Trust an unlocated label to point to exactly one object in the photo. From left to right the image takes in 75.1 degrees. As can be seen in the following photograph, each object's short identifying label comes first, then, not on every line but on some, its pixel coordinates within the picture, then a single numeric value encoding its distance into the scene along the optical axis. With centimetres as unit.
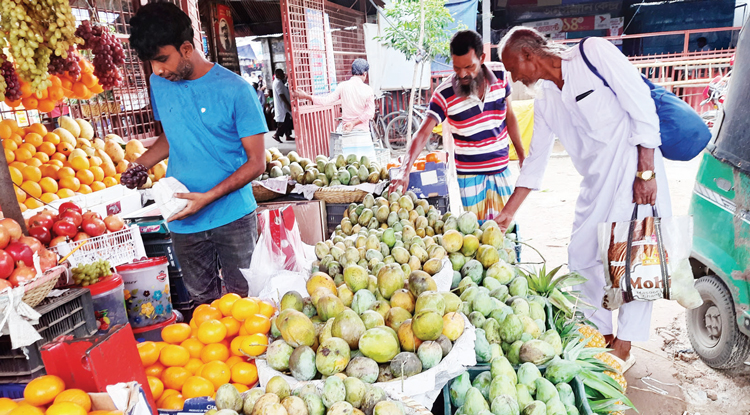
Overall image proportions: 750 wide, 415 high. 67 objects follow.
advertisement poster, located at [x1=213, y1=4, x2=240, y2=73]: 1027
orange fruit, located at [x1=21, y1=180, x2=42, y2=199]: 345
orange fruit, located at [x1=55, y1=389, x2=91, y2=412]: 126
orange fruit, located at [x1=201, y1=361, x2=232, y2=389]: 158
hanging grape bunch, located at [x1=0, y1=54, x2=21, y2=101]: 277
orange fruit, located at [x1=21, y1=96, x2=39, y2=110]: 308
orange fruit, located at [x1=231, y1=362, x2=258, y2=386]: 160
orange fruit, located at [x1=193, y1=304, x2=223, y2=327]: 184
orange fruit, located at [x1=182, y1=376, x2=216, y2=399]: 151
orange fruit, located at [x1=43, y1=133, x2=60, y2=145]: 393
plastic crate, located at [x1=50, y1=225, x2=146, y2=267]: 271
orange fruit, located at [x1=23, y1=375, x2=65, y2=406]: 129
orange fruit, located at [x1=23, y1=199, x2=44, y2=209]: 336
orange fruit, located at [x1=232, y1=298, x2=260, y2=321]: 179
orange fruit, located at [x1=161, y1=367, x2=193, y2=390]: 164
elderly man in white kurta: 256
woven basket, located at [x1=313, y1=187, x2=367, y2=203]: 413
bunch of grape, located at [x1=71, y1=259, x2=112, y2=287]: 258
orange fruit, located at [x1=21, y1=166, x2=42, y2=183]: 352
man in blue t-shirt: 239
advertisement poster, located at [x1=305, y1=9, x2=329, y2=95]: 846
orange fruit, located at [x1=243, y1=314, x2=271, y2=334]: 170
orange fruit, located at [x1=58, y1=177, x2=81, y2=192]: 365
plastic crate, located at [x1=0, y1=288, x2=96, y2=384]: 208
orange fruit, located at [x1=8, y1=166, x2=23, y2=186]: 343
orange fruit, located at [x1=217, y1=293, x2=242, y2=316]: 186
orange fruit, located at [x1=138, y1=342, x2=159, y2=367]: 167
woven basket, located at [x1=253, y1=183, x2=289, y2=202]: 443
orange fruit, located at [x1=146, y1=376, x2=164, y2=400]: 158
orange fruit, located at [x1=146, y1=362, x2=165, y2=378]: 167
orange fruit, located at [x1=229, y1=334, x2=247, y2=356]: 169
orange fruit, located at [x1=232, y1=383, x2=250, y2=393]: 159
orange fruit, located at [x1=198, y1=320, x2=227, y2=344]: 172
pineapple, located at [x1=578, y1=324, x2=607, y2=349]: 230
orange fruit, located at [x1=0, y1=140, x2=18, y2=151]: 357
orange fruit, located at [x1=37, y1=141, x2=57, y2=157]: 384
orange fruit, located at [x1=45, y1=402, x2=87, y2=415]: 119
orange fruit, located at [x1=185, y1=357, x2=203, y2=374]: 167
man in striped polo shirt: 354
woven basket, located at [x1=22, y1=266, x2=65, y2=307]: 203
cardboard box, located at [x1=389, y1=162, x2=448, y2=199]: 394
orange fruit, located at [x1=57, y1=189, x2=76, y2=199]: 357
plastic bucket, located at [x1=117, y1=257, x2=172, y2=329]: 301
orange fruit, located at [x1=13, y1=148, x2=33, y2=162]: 361
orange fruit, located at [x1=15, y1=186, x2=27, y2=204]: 337
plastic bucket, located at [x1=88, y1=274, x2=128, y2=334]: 261
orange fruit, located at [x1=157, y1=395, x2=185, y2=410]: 152
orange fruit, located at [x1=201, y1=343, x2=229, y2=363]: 169
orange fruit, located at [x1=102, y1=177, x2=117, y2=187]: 400
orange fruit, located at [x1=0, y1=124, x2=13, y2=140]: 361
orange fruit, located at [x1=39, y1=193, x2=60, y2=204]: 348
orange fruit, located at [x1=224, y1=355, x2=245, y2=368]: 167
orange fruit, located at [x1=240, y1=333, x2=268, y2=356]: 162
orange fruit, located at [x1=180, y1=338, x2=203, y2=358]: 173
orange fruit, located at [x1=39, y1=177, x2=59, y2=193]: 355
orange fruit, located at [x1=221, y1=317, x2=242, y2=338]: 179
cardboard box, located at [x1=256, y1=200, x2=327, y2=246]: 407
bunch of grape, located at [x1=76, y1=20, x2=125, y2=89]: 319
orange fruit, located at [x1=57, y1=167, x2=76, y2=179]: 370
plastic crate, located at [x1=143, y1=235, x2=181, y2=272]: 344
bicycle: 1126
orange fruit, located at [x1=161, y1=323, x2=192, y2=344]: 180
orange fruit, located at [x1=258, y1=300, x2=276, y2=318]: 184
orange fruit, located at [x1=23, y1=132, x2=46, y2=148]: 379
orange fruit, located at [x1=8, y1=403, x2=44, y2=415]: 121
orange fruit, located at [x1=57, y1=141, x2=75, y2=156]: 398
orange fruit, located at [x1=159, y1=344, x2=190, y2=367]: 169
